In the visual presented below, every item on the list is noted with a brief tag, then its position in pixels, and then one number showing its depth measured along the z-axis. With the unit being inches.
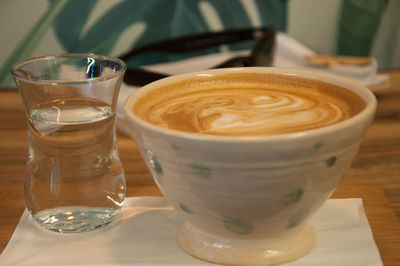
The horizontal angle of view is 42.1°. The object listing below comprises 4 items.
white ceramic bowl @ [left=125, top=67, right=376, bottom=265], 13.4
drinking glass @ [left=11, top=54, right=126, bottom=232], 18.6
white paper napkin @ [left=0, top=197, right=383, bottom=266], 16.6
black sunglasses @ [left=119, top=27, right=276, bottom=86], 34.3
